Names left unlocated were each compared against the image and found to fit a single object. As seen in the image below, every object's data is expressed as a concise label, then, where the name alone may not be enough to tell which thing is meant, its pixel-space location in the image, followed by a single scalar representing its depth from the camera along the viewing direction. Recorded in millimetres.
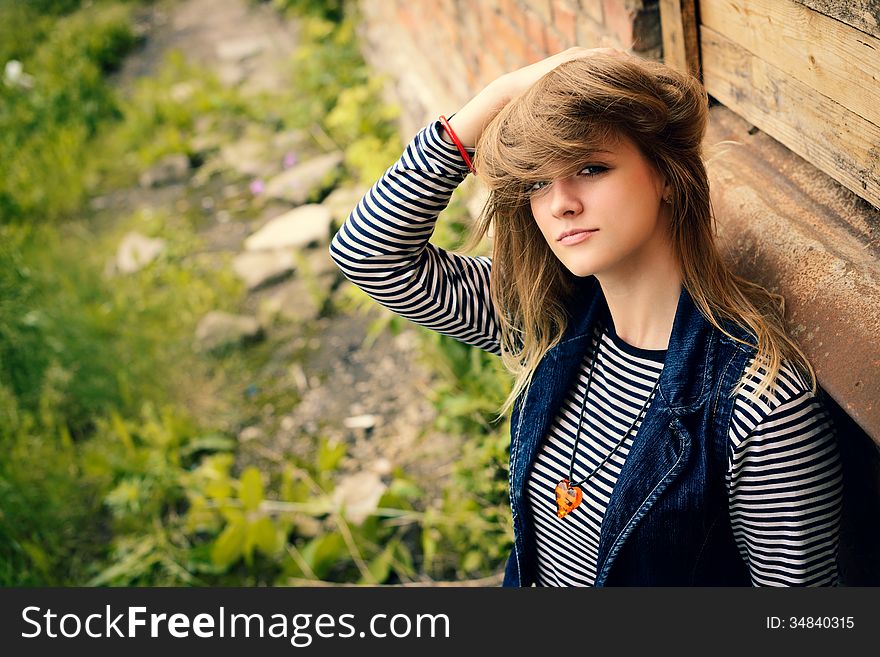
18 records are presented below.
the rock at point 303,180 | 5434
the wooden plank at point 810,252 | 1386
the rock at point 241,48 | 7715
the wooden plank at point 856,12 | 1311
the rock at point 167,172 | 6285
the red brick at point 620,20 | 2092
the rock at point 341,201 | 4839
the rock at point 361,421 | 3719
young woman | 1393
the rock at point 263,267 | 4785
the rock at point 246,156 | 6043
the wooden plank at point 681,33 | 1964
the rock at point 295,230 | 4930
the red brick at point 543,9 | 2631
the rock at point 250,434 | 3803
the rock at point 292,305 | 4500
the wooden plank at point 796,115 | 1462
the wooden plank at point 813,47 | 1379
